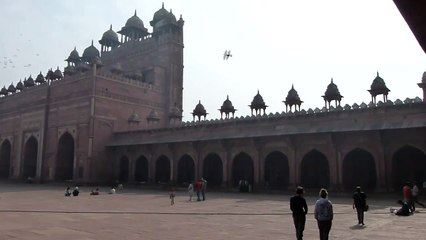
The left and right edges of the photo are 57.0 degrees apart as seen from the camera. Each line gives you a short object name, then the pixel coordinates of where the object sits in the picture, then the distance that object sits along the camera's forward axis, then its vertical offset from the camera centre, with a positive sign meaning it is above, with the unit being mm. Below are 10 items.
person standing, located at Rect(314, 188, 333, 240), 7453 -870
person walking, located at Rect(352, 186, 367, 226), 10914 -899
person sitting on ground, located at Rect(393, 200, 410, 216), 13391 -1358
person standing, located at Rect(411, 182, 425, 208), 16502 -851
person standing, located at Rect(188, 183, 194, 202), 20466 -1046
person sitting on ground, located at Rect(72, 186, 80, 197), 23891 -1426
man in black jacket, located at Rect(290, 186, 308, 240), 7761 -811
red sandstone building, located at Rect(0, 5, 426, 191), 23578 +2922
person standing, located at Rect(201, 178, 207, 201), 20162 -846
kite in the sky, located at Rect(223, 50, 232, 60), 32631 +9607
